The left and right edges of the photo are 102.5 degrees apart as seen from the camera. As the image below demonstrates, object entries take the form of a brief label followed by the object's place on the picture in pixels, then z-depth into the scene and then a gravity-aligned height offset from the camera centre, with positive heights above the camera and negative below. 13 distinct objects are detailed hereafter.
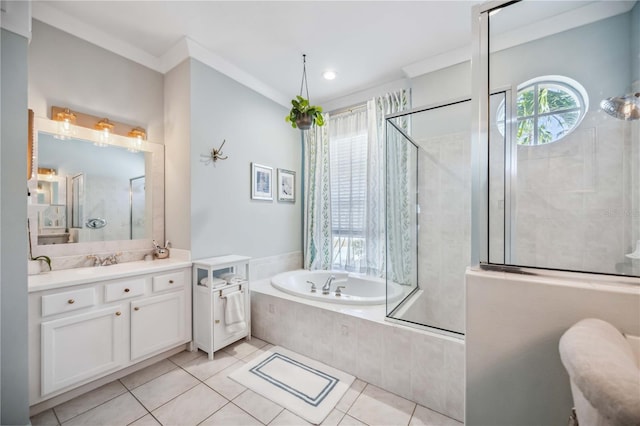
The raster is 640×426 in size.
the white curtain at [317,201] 3.57 +0.17
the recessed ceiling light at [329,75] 2.94 +1.60
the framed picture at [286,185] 3.52 +0.39
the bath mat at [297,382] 1.71 -1.28
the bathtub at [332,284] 2.72 -0.82
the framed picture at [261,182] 3.12 +0.39
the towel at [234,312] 2.34 -0.92
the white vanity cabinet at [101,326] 1.61 -0.83
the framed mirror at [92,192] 2.04 +0.19
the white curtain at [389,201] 2.42 +0.13
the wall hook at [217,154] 2.68 +0.62
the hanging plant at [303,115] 2.46 +0.95
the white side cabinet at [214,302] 2.28 -0.82
